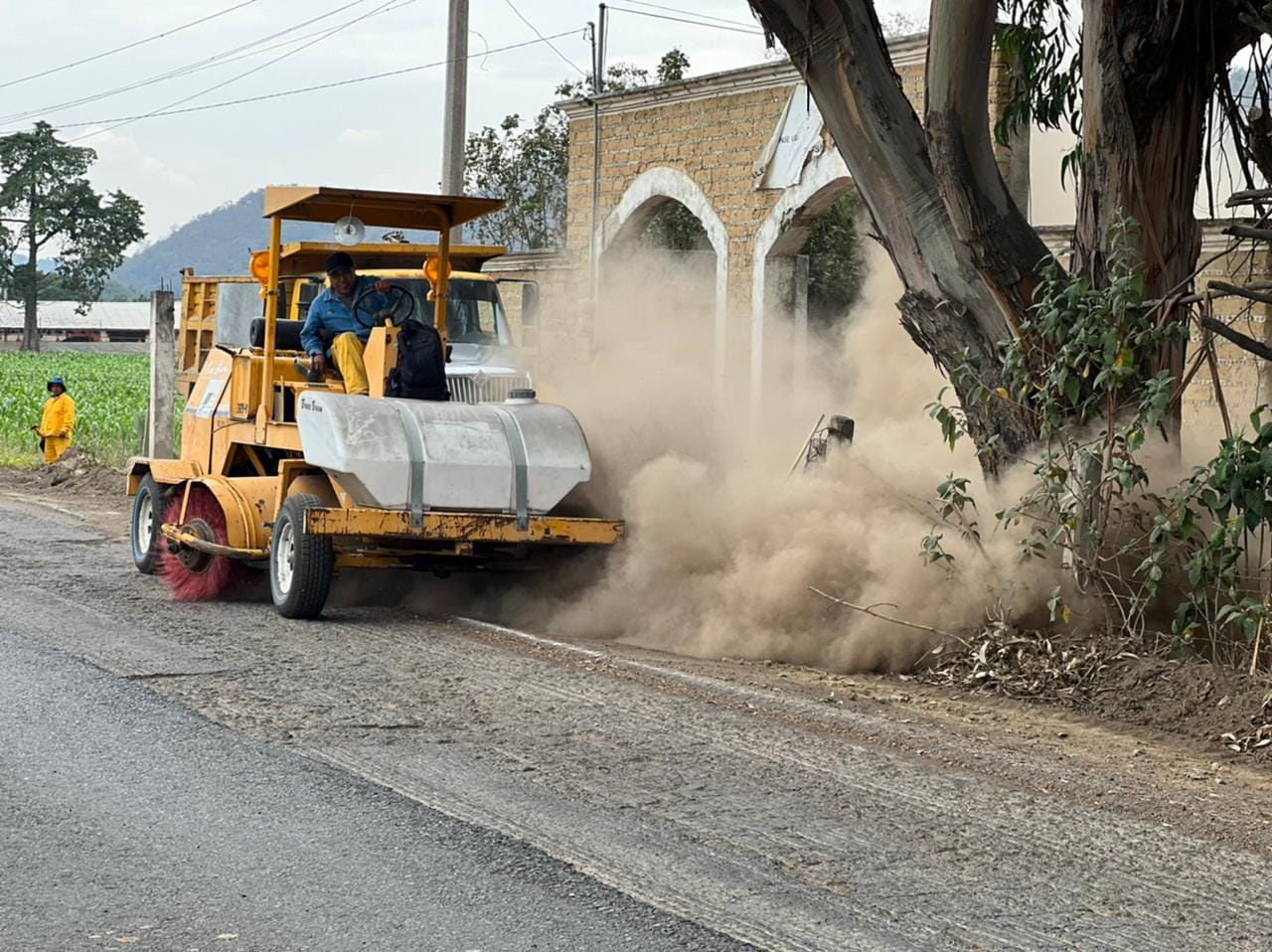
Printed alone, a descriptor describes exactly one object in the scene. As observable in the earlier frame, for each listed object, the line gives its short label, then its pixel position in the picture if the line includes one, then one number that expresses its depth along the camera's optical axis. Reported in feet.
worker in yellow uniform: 78.54
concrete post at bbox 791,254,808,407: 61.52
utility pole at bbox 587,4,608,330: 72.08
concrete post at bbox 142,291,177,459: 71.00
